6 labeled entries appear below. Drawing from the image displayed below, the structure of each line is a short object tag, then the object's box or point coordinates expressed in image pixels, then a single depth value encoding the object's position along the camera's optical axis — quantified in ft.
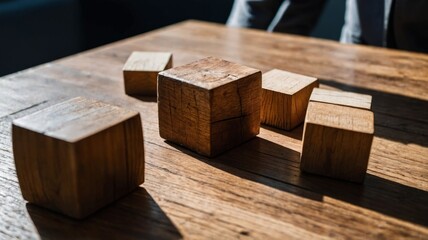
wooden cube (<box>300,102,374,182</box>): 2.19
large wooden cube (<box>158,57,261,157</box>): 2.36
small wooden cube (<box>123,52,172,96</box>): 3.16
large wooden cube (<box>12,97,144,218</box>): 1.86
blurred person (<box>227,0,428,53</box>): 4.85
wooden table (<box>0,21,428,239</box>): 1.92
